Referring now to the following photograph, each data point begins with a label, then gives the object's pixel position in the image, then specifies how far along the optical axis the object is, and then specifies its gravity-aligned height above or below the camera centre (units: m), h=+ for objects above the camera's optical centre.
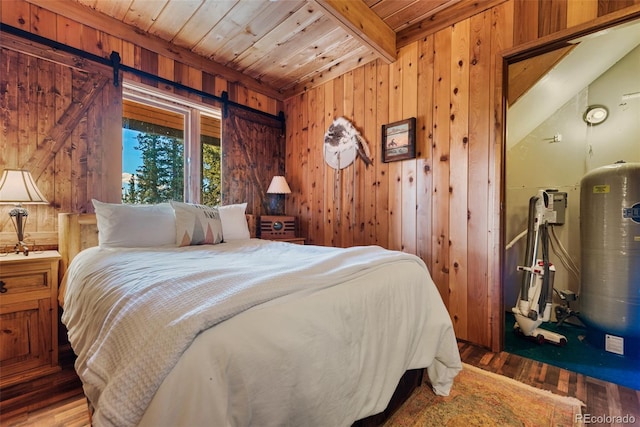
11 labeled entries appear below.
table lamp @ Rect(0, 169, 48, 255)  1.71 +0.10
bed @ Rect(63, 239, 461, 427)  0.62 -0.36
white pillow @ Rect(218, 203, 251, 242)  2.48 -0.11
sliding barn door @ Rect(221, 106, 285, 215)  3.18 +0.67
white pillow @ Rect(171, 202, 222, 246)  2.08 -0.12
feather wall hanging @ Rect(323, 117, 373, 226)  2.91 +0.67
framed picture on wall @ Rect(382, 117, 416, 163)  2.49 +0.65
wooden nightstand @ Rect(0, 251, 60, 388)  1.60 -0.64
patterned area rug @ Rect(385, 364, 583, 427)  1.31 -0.99
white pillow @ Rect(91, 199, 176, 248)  1.87 -0.11
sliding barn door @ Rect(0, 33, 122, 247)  1.94 +0.62
